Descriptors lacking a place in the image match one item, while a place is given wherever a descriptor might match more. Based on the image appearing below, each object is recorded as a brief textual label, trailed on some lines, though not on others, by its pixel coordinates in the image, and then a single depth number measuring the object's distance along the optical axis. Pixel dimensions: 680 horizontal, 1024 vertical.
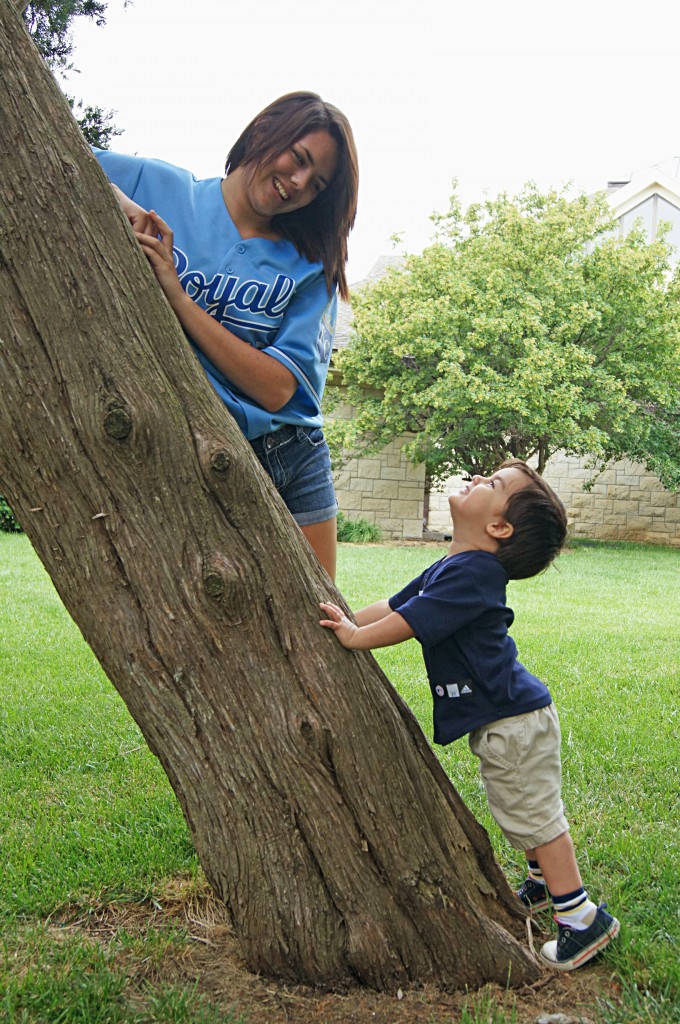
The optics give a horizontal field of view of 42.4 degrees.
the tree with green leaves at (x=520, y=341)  13.98
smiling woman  2.00
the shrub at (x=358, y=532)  15.26
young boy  2.23
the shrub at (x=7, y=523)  13.84
